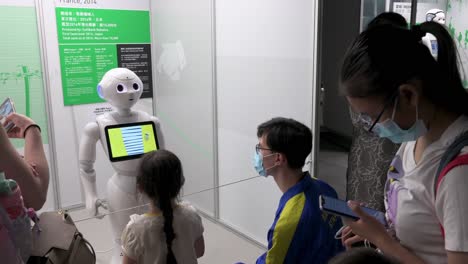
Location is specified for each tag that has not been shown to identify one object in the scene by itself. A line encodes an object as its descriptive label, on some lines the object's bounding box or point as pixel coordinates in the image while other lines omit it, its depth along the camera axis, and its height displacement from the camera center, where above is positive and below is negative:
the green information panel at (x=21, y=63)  3.28 +0.00
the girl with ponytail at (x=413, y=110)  0.93 -0.12
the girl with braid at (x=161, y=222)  1.54 -0.61
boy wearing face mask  1.41 -0.51
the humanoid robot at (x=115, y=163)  2.45 -0.60
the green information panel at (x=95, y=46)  3.56 +0.14
